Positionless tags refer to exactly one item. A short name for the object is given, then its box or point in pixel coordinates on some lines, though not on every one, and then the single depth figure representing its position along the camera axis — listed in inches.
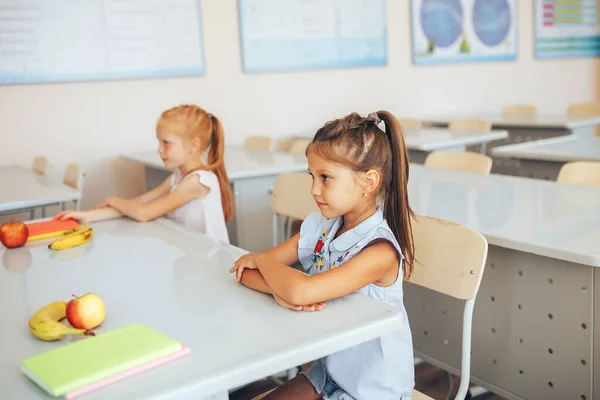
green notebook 35.3
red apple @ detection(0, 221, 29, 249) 68.2
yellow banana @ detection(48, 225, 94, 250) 67.1
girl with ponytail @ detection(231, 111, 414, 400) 50.1
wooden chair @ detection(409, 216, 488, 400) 55.1
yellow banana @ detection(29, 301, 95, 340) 41.9
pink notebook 34.5
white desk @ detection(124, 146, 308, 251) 122.0
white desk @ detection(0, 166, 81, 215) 103.9
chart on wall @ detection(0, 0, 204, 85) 153.1
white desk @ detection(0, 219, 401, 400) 36.1
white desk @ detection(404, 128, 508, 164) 144.9
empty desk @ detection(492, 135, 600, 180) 114.3
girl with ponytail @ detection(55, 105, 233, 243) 85.4
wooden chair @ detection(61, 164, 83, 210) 121.1
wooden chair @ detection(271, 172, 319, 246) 83.8
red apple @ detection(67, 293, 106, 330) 43.0
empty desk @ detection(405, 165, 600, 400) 63.9
